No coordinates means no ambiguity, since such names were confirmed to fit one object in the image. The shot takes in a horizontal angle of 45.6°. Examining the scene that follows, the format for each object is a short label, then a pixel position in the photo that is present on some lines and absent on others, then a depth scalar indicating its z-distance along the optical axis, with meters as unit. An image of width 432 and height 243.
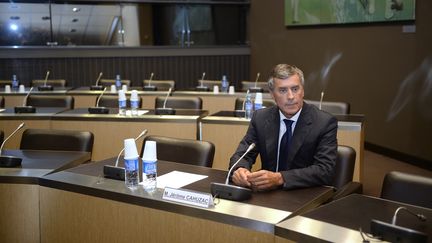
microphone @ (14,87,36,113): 4.82
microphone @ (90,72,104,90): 7.21
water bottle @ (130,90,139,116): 4.79
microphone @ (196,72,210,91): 6.83
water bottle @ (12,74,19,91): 7.36
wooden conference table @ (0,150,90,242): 2.48
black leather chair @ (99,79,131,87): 7.82
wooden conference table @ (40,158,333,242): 1.91
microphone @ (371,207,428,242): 1.54
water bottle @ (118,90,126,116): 4.74
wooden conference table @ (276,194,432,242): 1.68
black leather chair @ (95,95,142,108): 5.57
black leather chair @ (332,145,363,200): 2.78
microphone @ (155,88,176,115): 4.63
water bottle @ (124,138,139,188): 2.29
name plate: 1.99
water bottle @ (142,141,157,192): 2.28
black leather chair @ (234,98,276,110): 5.03
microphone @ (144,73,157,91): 6.88
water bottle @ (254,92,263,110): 4.52
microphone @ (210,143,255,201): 2.06
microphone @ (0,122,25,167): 2.67
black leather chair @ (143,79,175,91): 7.25
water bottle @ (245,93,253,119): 4.47
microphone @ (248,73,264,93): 6.37
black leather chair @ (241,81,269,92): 6.93
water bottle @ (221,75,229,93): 6.74
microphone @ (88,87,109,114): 4.80
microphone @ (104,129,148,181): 2.41
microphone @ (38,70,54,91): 7.08
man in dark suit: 2.56
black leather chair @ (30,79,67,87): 7.99
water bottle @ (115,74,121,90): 7.30
